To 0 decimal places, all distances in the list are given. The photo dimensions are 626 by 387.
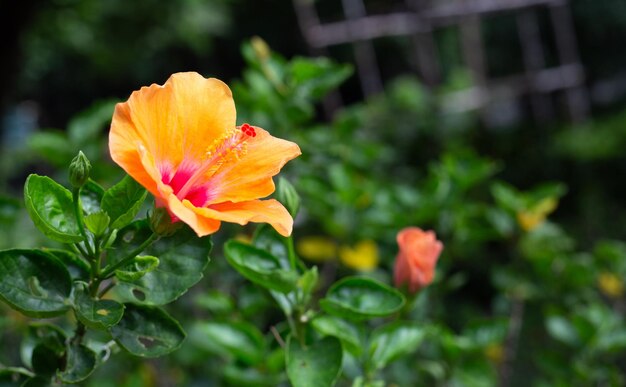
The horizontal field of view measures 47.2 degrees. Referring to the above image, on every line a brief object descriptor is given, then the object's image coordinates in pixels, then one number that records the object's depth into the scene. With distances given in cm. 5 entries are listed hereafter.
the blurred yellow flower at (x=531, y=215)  150
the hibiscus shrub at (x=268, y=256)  68
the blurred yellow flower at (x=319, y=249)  167
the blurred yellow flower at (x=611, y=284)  169
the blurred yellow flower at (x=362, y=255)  152
